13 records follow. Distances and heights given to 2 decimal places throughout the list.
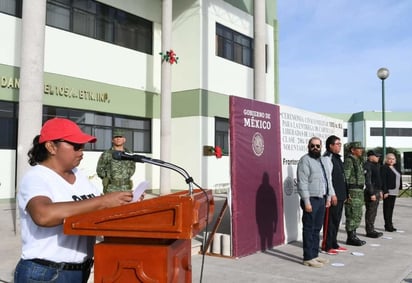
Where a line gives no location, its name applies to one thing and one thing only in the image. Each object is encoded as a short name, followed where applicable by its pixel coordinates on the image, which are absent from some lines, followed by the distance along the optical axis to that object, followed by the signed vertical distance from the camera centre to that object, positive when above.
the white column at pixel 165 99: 14.81 +2.31
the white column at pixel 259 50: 13.88 +3.75
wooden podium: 1.86 -0.27
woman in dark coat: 9.12 -0.44
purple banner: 6.06 -0.11
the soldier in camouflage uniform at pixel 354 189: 7.37 -0.33
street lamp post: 15.20 +3.28
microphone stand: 2.03 +0.02
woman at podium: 1.92 -0.15
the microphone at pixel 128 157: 2.06 +0.05
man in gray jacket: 5.84 -0.38
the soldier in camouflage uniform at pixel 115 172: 5.81 -0.05
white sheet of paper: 2.11 -0.11
